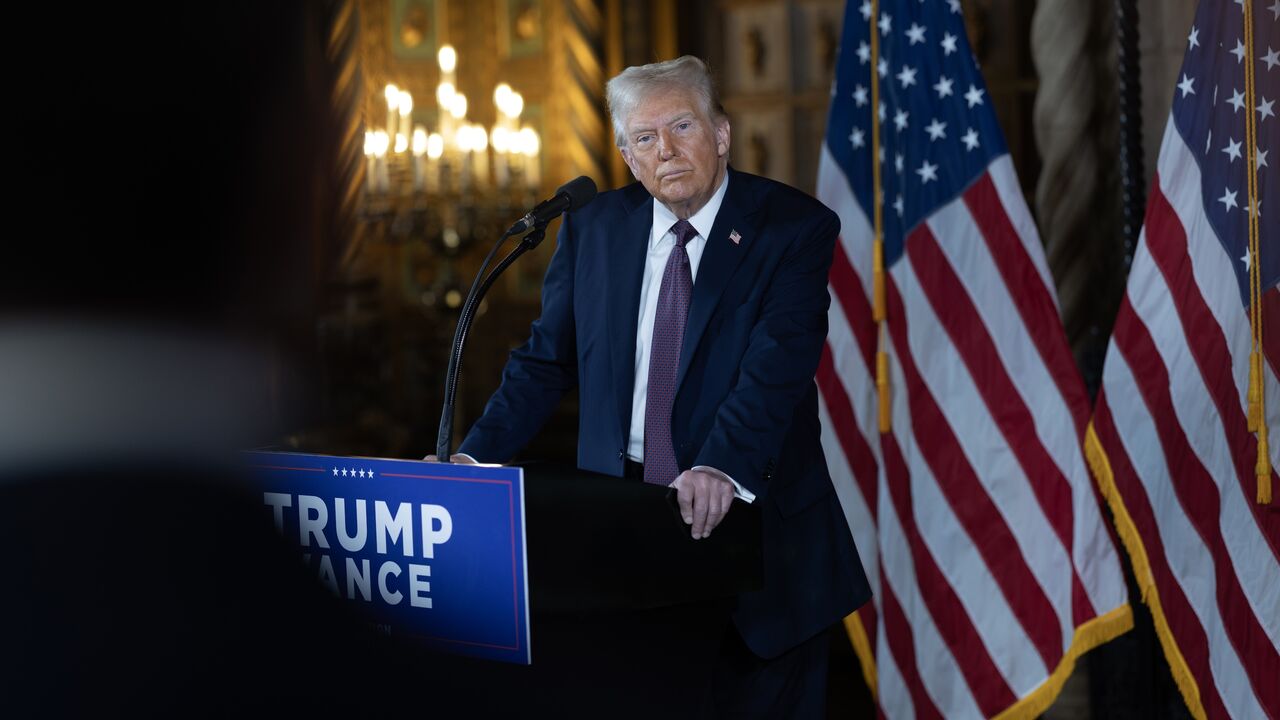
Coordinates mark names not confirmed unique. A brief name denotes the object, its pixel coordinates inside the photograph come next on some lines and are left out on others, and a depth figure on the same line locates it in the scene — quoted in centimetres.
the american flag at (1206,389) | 654
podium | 538
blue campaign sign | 537
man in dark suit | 593
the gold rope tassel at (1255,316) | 644
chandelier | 1014
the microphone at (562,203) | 572
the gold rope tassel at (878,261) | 699
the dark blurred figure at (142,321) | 196
